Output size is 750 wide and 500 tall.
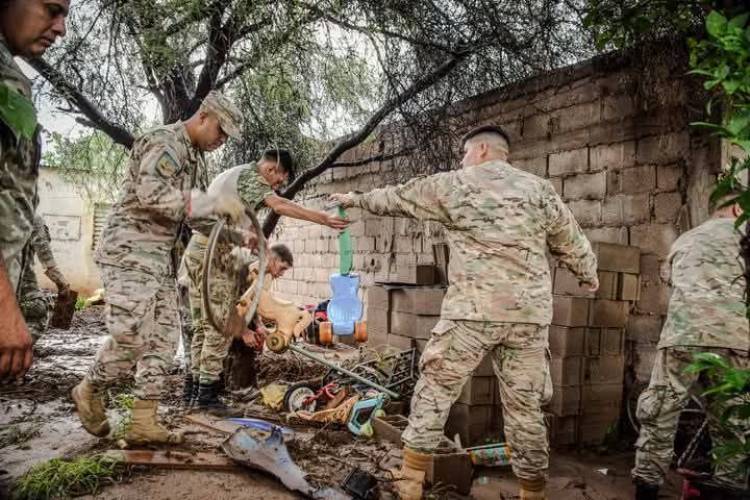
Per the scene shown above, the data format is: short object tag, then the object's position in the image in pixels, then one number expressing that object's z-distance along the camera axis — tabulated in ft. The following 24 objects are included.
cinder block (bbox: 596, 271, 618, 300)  13.58
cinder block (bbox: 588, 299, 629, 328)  13.65
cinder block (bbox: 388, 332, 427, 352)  14.98
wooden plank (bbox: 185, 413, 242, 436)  11.97
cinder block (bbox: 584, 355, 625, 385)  13.69
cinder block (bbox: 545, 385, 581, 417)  13.11
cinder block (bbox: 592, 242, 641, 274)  13.45
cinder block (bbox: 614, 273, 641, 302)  13.93
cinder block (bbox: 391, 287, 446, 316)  14.39
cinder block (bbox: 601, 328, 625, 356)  13.89
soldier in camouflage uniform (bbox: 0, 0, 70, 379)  3.77
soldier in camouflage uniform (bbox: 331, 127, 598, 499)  8.98
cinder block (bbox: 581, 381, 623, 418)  13.64
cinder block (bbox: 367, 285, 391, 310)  16.77
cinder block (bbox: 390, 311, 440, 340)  14.73
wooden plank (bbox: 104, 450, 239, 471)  9.25
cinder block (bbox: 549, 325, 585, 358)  13.16
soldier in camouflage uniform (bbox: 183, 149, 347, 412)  12.41
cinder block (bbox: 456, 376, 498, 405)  12.71
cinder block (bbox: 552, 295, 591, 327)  13.14
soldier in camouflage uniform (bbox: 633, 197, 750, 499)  9.55
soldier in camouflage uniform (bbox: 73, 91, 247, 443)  9.87
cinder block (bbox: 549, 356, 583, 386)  13.15
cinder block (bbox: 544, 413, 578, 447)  13.08
